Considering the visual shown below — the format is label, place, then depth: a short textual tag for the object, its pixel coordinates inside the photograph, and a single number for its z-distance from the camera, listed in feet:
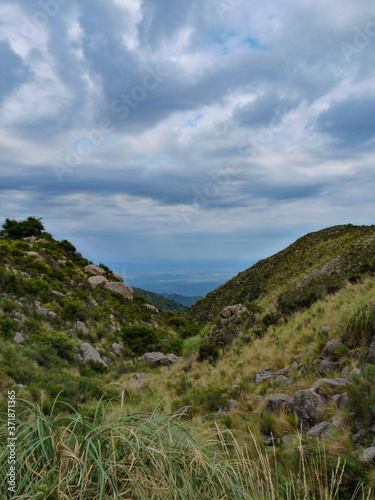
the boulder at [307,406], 15.38
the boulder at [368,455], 10.78
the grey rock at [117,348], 56.33
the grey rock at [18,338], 39.65
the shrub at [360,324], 20.52
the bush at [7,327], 39.99
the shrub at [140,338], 61.75
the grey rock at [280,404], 17.16
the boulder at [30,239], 94.77
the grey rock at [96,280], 84.52
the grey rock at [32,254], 74.46
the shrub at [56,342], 42.45
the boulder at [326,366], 20.06
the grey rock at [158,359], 57.57
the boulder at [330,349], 21.36
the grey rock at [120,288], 88.64
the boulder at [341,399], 14.77
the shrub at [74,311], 56.66
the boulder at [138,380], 39.42
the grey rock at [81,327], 54.85
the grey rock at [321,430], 13.58
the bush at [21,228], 101.96
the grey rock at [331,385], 16.25
